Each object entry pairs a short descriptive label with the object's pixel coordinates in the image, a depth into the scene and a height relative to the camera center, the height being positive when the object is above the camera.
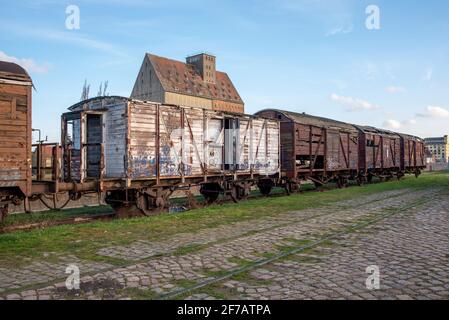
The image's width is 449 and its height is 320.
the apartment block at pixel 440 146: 137.50 +6.36
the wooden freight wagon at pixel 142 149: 11.44 +0.50
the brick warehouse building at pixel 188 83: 79.31 +18.70
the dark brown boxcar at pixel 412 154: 34.21 +0.87
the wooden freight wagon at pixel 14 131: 8.98 +0.82
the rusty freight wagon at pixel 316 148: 18.98 +0.84
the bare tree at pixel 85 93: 50.59 +9.70
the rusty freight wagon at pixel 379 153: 26.23 +0.78
